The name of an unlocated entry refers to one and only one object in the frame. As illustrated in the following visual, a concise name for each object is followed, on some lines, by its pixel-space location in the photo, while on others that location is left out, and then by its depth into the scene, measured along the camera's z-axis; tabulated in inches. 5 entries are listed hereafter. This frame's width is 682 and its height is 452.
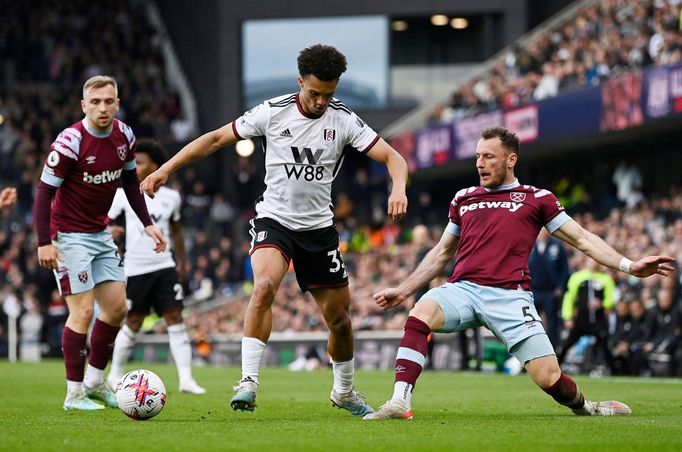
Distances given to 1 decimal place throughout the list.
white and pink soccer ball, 650.8
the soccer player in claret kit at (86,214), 725.3
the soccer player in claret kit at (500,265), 644.1
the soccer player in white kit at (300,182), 649.0
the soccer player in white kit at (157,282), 982.4
